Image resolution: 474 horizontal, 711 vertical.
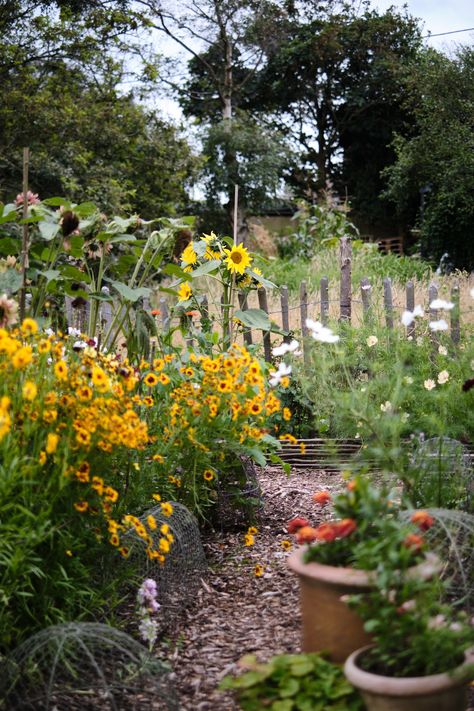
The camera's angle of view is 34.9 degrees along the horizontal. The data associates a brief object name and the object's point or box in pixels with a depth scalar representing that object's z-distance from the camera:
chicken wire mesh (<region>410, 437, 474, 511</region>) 2.46
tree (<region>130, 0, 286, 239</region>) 18.61
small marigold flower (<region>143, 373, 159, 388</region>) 2.41
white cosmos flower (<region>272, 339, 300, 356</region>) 2.62
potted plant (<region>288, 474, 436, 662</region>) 1.67
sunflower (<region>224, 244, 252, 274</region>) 3.67
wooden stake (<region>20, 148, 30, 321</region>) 2.47
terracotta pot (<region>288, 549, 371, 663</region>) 1.73
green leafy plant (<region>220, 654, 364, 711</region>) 1.63
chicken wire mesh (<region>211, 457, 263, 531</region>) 3.25
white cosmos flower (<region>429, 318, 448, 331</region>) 2.48
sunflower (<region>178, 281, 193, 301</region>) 3.69
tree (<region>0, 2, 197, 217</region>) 11.78
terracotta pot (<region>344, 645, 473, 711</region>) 1.46
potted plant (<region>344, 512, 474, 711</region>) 1.48
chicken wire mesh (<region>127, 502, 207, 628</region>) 2.41
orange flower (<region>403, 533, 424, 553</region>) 1.64
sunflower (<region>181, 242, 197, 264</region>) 3.83
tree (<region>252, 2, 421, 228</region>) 21.98
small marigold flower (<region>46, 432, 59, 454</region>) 1.73
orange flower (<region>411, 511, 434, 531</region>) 1.78
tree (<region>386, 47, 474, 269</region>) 15.62
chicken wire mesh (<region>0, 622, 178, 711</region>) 1.75
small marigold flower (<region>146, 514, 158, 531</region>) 2.07
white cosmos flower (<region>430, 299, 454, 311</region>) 2.46
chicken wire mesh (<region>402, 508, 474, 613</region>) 2.08
